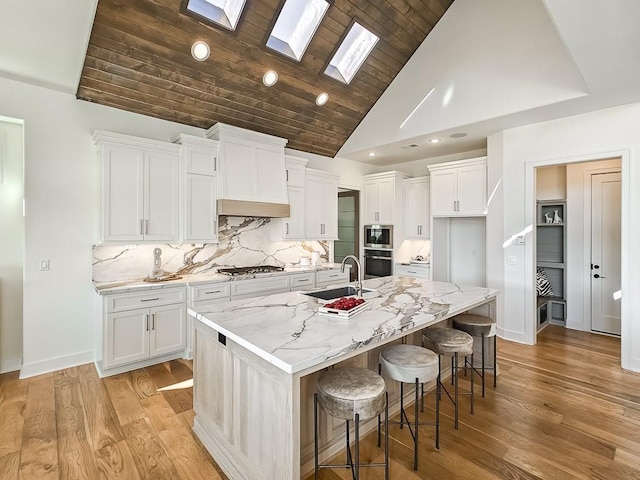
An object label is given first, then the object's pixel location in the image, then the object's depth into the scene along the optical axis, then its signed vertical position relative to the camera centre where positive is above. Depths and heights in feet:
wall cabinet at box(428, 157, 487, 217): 15.65 +2.55
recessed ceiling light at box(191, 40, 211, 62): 10.69 +6.29
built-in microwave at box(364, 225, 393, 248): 19.34 +0.15
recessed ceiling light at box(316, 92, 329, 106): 14.56 +6.37
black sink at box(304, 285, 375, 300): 9.49 -1.64
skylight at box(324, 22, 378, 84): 13.08 +7.82
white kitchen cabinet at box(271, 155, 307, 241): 16.14 +1.61
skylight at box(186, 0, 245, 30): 9.93 +7.21
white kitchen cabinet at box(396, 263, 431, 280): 18.24 -1.81
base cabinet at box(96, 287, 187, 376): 10.48 -3.11
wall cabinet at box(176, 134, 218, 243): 12.64 +2.00
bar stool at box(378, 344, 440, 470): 6.79 -2.72
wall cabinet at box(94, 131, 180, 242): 10.93 +1.79
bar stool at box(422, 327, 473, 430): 8.38 -2.74
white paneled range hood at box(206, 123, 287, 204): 13.61 +3.27
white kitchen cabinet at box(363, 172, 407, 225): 19.19 +2.48
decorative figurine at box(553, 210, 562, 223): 16.35 +1.03
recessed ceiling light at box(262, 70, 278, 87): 12.52 +6.29
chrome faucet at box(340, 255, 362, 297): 9.38 -1.50
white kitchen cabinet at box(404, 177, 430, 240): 18.75 +1.80
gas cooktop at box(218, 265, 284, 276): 14.05 -1.43
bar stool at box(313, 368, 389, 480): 5.51 -2.77
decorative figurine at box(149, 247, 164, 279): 12.27 -1.06
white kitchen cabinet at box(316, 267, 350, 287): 16.62 -2.03
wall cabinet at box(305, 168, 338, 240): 17.22 +1.80
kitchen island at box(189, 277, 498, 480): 5.00 -2.26
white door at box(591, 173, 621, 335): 14.52 -0.59
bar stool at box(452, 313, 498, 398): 9.79 -2.69
